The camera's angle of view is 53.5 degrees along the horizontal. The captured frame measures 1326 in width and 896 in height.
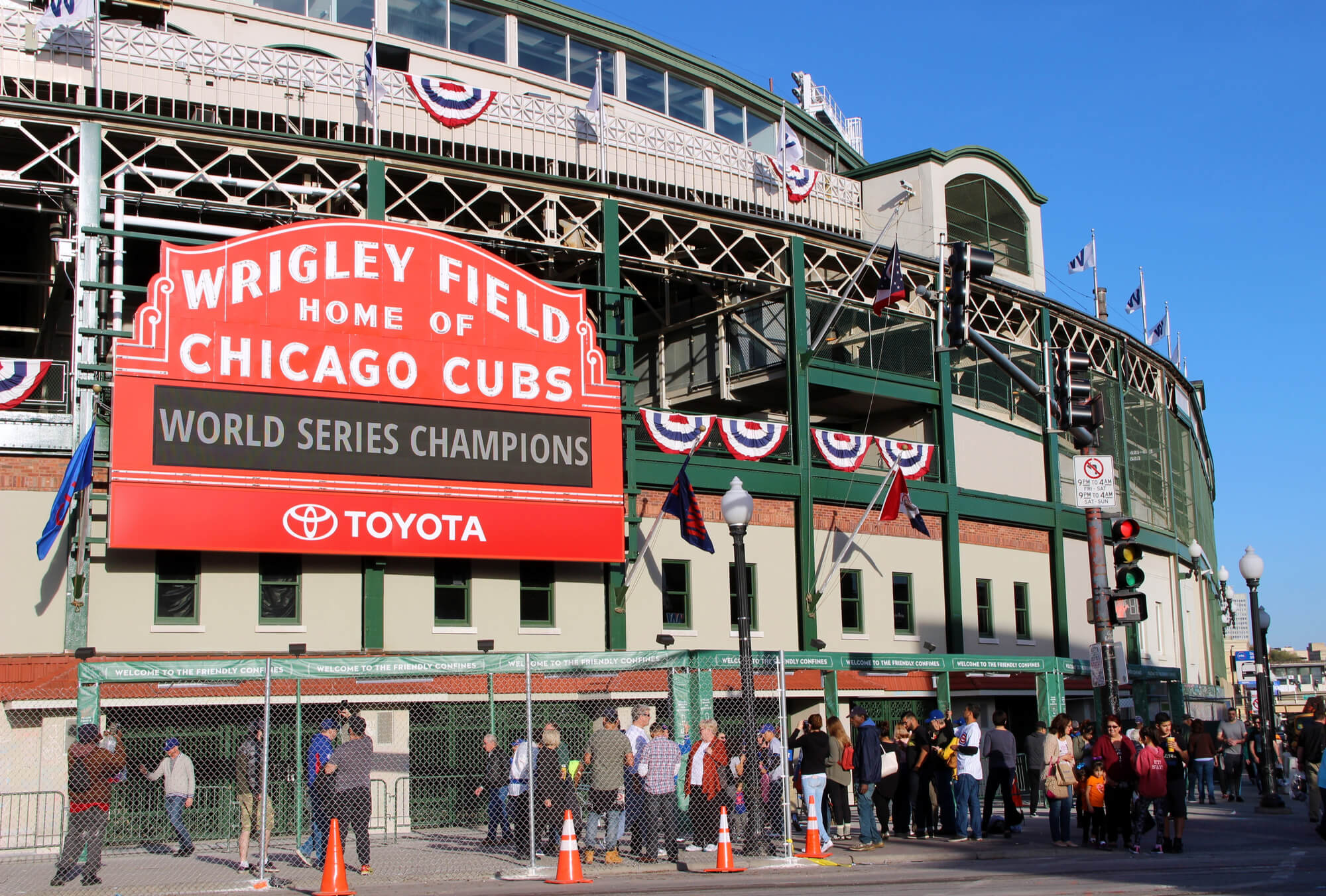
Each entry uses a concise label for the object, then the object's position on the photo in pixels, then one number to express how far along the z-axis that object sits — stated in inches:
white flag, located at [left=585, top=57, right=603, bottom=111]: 1225.4
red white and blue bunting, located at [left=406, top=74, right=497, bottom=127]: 1106.1
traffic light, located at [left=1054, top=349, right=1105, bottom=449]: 729.6
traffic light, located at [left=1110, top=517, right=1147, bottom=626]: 733.9
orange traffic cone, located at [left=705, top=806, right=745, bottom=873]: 596.1
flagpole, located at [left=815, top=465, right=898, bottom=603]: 1237.2
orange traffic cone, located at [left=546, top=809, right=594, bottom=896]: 569.6
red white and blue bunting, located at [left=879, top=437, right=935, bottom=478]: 1310.3
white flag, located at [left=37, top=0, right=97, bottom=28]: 999.3
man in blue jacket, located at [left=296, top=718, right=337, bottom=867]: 621.3
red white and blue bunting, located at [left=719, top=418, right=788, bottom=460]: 1190.3
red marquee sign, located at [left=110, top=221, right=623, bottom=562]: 941.2
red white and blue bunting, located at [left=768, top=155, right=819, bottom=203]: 1342.3
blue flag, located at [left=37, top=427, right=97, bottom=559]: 877.2
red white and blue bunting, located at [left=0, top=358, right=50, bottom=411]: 949.8
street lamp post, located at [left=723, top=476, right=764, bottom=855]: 628.4
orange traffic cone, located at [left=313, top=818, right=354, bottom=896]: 533.6
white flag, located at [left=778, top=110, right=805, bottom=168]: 1326.3
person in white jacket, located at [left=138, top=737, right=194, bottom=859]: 716.7
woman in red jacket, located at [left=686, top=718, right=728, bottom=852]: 654.5
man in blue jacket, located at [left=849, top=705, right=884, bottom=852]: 695.7
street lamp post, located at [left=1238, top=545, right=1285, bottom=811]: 973.2
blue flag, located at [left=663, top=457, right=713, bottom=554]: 1016.2
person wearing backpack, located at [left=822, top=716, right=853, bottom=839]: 721.6
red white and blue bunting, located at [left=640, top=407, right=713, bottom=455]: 1135.6
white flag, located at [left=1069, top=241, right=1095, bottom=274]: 1793.8
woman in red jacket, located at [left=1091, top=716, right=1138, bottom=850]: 681.0
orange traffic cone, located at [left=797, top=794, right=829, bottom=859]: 645.9
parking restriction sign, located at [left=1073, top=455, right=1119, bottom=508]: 759.7
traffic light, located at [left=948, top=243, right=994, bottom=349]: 685.9
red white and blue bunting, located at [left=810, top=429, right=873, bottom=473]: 1253.1
